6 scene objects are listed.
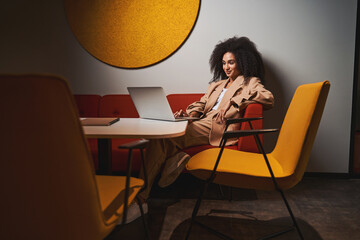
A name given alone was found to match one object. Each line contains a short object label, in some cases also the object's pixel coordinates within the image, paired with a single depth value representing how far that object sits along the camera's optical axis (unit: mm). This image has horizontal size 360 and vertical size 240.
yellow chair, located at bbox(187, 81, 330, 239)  1258
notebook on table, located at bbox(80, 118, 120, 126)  1389
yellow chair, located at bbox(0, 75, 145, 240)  630
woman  1875
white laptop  1539
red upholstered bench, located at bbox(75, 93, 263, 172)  2787
